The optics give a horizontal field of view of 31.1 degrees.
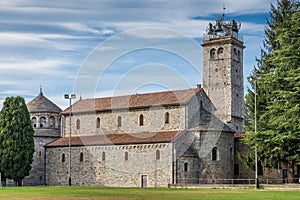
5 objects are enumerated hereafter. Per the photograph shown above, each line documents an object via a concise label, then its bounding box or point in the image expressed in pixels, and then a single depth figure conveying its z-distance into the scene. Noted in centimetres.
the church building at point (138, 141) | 6109
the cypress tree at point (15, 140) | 6756
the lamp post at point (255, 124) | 4868
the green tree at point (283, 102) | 4684
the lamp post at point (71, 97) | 6441
